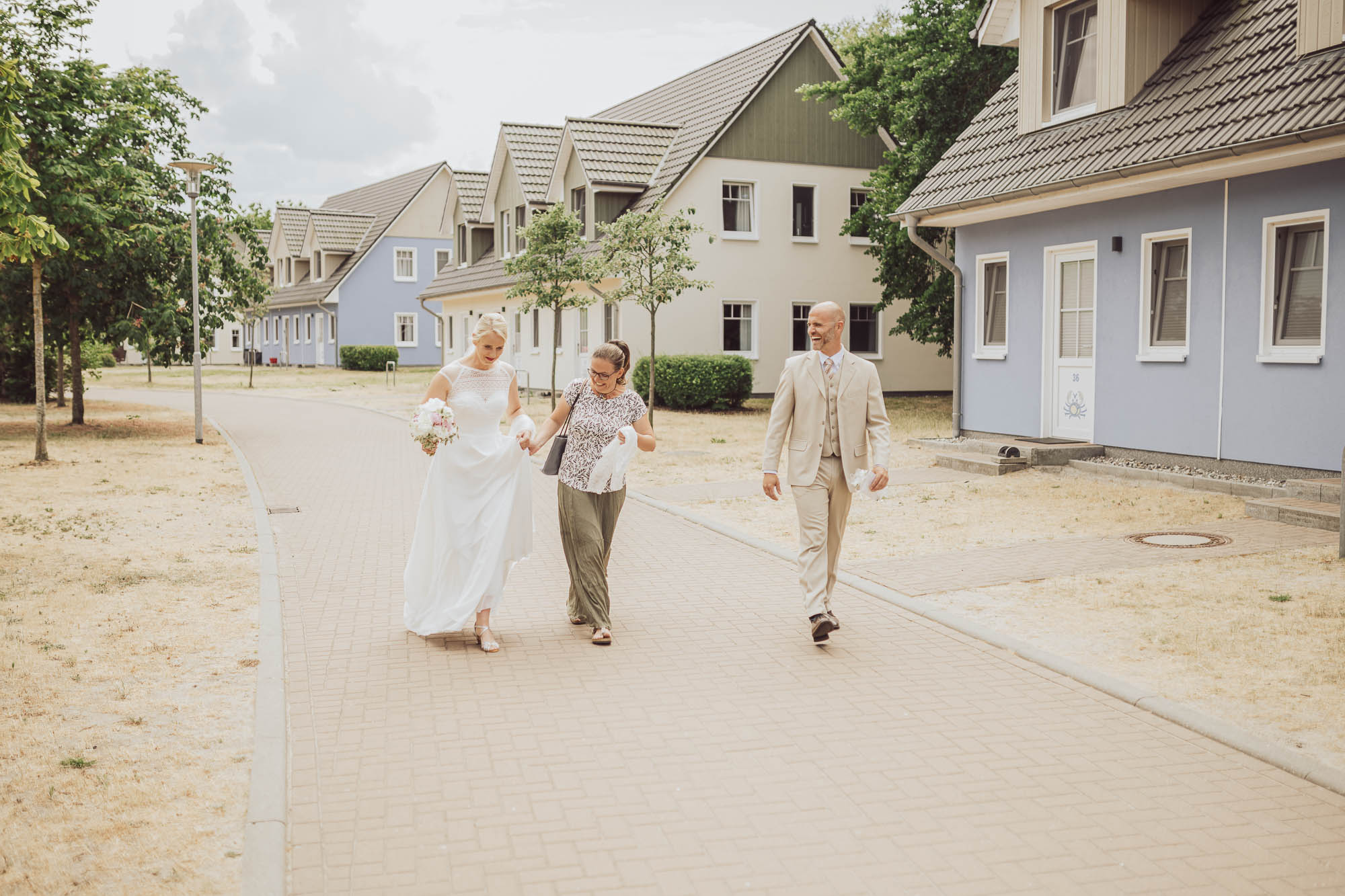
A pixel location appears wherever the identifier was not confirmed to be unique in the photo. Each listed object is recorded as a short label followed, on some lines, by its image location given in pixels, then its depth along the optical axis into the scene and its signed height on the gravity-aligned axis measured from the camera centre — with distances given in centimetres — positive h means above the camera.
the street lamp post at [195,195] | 1967 +266
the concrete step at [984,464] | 1545 -132
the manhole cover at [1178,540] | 1022 -151
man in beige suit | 719 -44
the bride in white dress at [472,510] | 723 -92
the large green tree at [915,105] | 2369 +526
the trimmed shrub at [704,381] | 2727 -48
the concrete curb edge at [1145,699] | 503 -166
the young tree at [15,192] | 851 +122
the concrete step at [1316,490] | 1143 -119
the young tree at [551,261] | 2605 +212
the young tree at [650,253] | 2159 +192
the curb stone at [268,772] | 403 -170
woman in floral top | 733 -68
